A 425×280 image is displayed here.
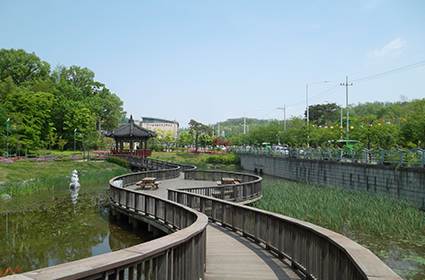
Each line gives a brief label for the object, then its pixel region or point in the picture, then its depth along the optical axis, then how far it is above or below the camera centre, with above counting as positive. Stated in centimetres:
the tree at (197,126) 8533 +537
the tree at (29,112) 4041 +466
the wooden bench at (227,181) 1742 -216
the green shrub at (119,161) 3834 -235
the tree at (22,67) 5994 +1627
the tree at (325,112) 8738 +1036
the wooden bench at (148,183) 1836 -248
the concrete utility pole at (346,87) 4151 +855
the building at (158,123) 13525 +983
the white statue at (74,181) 2554 -338
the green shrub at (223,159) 6153 -299
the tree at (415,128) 2231 +154
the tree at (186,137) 8251 +215
